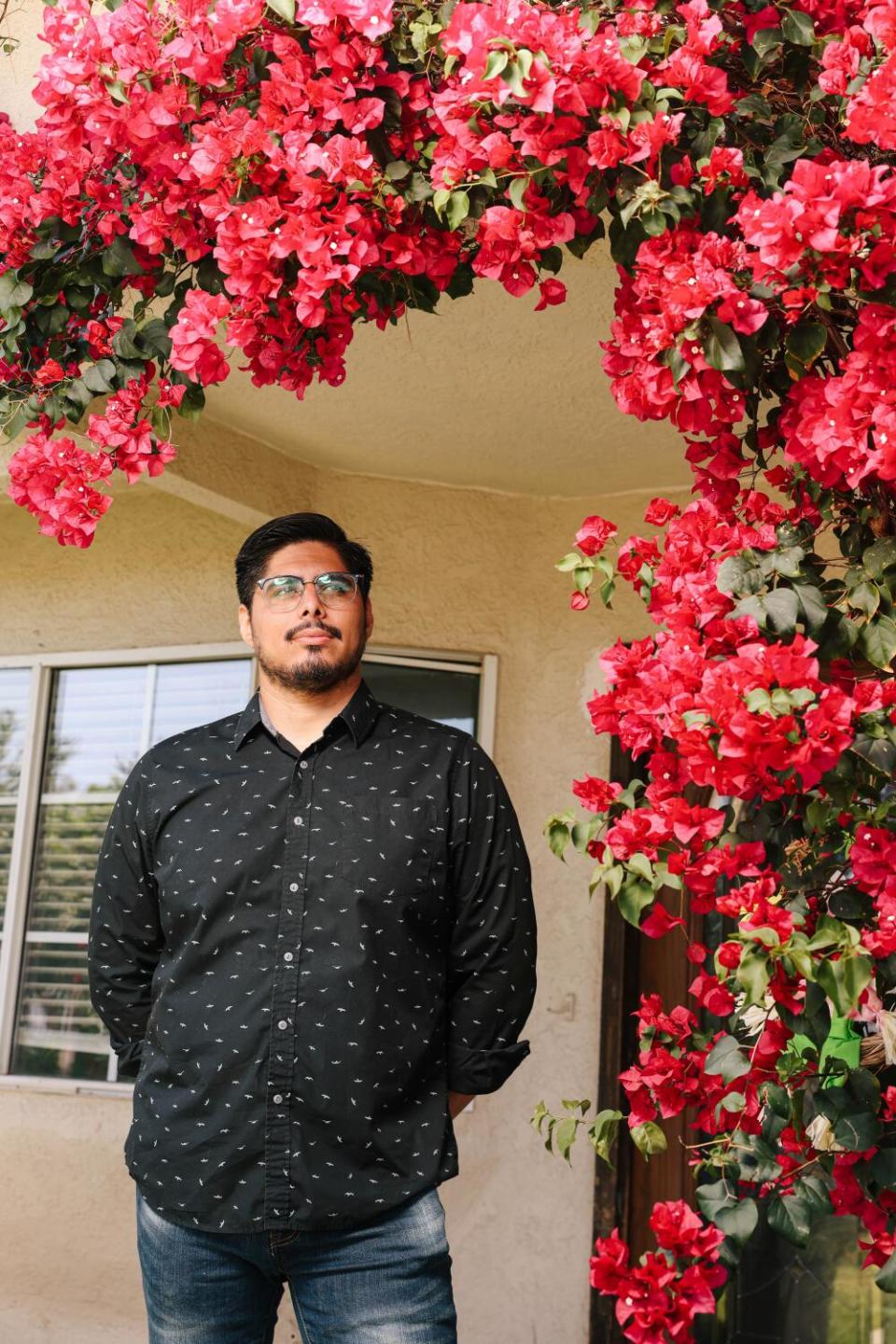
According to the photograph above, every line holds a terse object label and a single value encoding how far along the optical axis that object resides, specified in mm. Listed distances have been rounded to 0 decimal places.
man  2277
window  5008
